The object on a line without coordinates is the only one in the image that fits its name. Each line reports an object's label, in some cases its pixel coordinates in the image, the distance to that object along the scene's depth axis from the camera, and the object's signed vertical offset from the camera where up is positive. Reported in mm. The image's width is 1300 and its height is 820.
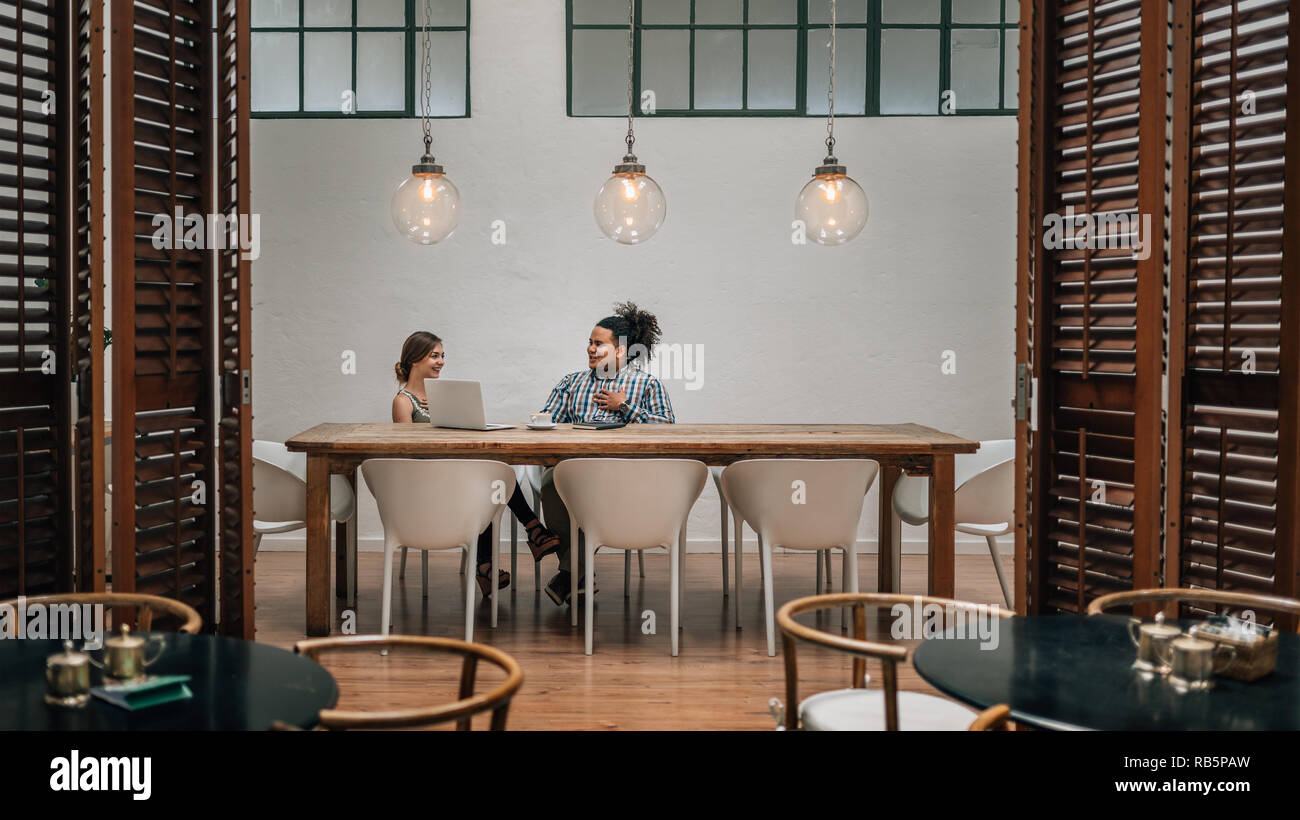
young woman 4871 -96
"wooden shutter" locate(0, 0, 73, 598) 3254 +234
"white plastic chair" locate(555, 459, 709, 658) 3969 -458
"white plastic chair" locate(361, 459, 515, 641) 3975 -457
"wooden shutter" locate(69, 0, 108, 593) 3141 +307
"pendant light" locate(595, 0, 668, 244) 4277 +741
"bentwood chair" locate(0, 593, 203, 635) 2146 -474
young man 4957 -64
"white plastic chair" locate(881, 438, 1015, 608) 4582 -530
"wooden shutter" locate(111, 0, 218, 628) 3305 +229
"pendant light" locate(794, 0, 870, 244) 4320 +748
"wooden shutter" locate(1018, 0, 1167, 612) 2914 +215
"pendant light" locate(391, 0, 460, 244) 4395 +762
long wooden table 4074 -271
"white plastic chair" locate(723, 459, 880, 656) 4012 -460
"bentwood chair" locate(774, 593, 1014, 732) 2016 -709
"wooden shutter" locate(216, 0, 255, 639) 3588 +155
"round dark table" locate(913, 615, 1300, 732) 1566 -505
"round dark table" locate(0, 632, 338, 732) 1541 -505
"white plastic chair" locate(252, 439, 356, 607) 4535 -509
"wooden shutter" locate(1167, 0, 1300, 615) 2727 +228
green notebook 1601 -493
